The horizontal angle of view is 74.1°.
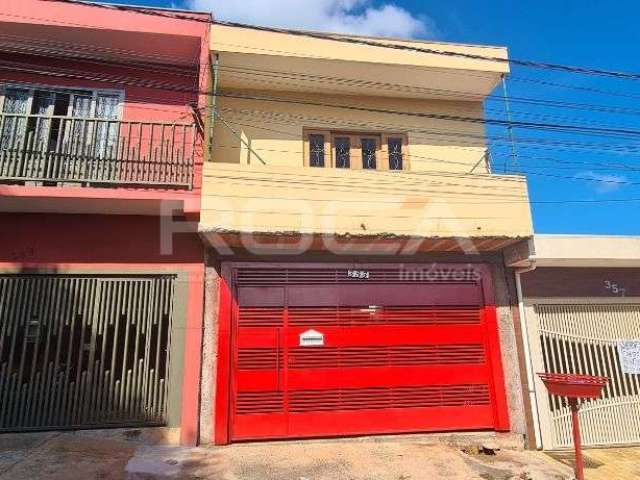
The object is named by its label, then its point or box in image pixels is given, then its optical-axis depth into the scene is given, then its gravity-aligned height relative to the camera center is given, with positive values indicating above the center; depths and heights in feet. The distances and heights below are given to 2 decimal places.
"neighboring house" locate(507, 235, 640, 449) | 23.26 +0.52
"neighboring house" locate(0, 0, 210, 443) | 20.34 +6.54
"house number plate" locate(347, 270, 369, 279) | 24.06 +3.72
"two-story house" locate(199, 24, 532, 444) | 21.27 +4.14
